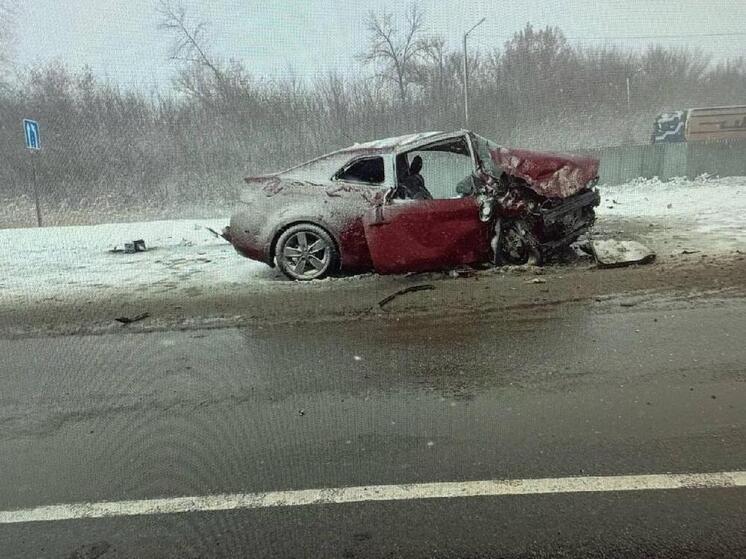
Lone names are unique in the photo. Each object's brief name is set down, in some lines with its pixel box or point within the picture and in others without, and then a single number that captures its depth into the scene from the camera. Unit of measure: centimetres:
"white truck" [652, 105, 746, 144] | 2203
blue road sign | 1255
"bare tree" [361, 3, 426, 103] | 2353
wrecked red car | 630
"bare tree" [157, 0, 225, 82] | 2303
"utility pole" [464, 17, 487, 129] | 2322
